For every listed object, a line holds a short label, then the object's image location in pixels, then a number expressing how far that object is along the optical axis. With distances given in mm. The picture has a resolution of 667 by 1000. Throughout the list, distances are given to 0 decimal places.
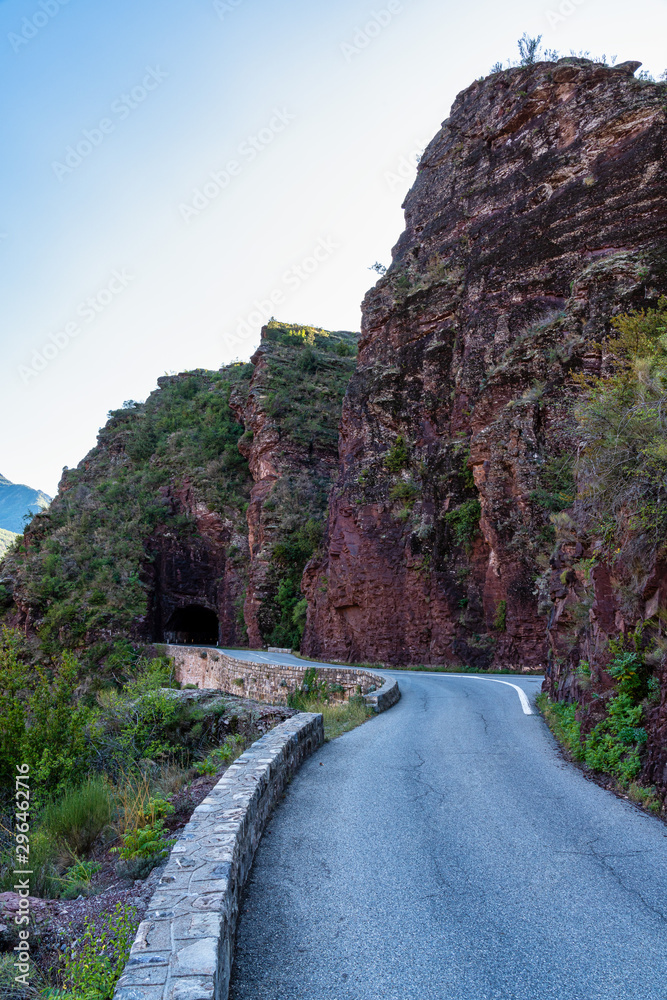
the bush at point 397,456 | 26250
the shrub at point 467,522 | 22359
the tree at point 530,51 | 26750
